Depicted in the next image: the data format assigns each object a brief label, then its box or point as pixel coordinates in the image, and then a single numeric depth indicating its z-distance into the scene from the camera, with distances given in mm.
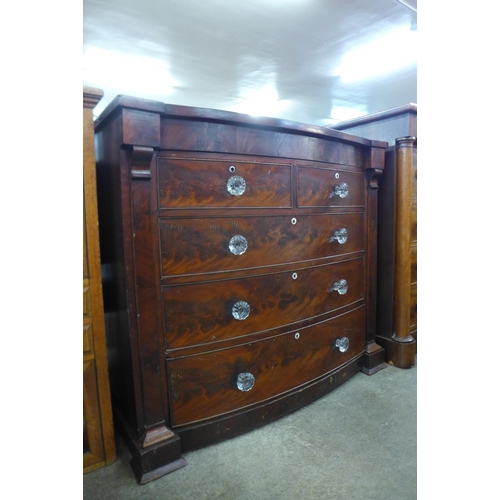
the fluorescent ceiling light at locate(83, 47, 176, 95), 3762
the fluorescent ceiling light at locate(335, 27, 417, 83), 3463
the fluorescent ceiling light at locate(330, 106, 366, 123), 6170
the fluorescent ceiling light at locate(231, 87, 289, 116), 5098
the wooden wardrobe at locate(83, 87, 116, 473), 1108
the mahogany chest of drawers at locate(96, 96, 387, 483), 1097
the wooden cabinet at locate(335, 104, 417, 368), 1817
